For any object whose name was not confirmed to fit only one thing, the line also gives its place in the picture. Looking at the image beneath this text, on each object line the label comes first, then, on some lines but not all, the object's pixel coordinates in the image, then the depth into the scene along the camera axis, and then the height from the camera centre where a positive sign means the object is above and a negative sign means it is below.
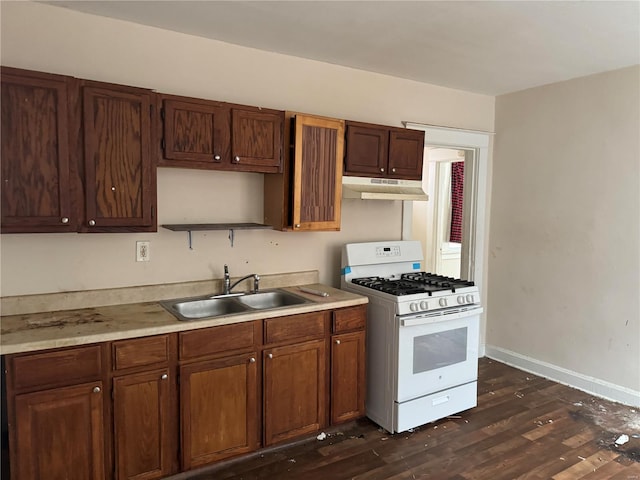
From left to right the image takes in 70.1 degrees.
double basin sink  2.79 -0.61
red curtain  5.67 +0.13
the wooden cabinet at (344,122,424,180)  3.19 +0.42
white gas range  2.97 -0.91
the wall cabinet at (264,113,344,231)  2.91 +0.18
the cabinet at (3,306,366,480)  2.03 -0.99
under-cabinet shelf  2.67 -0.13
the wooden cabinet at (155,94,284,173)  2.52 +0.41
